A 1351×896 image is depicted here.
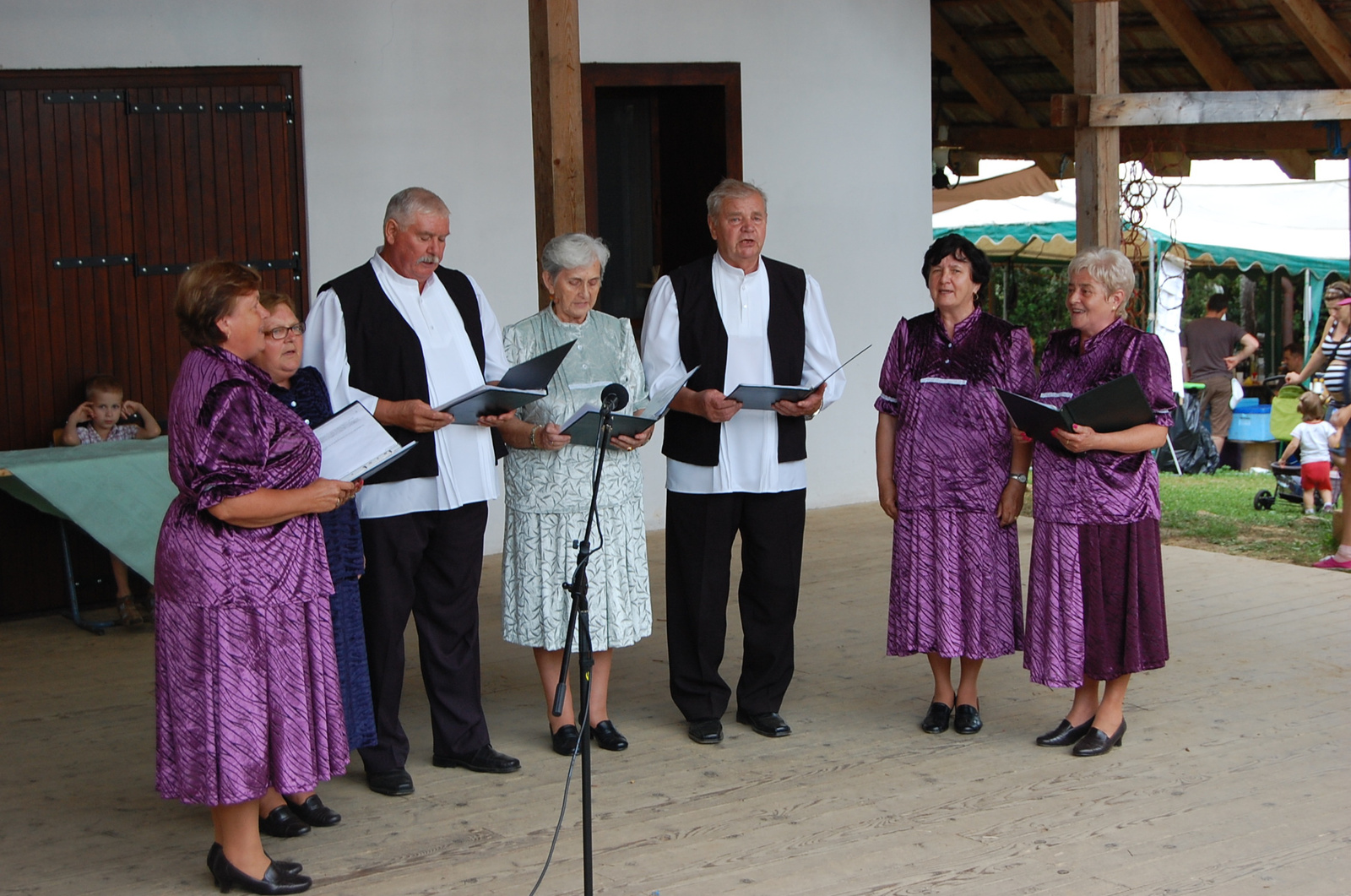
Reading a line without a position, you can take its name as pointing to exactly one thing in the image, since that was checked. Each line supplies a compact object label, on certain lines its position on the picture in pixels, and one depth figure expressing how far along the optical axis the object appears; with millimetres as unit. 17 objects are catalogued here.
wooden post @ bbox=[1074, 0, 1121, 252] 7230
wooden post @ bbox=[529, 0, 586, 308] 4973
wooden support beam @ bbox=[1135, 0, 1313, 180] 8852
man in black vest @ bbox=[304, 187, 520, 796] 3834
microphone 3326
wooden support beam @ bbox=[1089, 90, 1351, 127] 7219
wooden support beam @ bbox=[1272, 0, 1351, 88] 8070
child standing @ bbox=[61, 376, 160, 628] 6215
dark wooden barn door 6340
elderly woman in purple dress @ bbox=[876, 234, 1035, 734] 4270
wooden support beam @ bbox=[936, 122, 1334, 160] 9633
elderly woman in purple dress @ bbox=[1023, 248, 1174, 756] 4098
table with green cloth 5617
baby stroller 8922
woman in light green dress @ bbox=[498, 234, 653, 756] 4145
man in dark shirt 11969
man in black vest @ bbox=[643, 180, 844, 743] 4344
